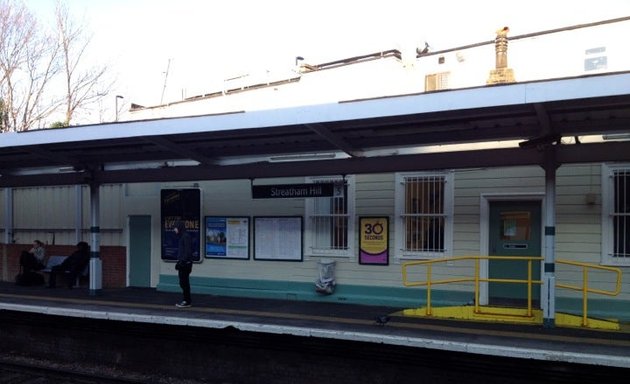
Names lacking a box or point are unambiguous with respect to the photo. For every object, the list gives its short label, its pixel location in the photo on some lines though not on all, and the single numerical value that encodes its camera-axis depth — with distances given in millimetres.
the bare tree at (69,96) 25094
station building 7355
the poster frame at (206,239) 11977
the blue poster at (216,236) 12242
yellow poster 10797
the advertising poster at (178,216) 12477
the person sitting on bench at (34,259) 14023
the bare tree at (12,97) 23688
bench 13484
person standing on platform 9852
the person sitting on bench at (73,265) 13125
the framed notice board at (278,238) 11531
